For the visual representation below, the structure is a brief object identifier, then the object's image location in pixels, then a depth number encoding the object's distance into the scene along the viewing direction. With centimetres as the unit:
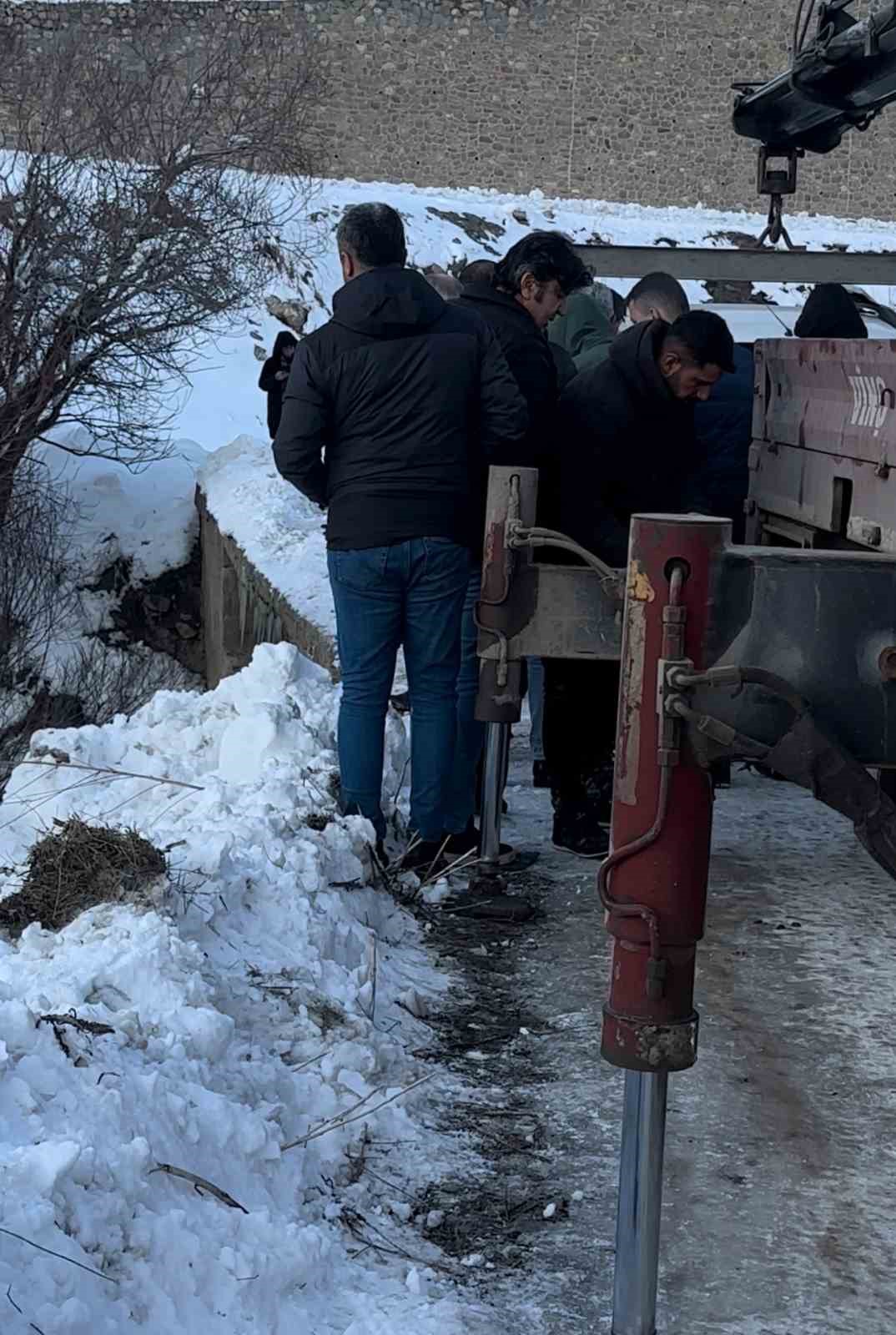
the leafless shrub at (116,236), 1479
